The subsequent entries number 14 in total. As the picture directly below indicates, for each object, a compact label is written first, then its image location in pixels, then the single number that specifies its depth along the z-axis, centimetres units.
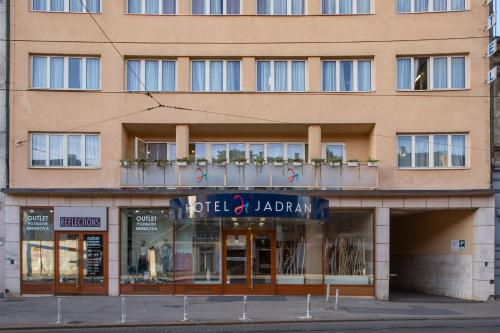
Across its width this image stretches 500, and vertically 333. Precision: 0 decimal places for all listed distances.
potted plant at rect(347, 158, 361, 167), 2148
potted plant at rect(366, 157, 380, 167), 2144
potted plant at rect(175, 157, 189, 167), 2156
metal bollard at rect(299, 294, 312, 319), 1591
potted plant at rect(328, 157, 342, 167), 2155
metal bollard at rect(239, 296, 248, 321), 1565
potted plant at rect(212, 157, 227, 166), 2169
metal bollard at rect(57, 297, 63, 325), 1531
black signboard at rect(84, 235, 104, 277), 2173
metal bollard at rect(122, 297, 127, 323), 1537
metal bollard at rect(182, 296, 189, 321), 1545
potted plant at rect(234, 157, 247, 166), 2166
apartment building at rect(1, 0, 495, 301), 2161
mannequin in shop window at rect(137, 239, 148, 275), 2200
